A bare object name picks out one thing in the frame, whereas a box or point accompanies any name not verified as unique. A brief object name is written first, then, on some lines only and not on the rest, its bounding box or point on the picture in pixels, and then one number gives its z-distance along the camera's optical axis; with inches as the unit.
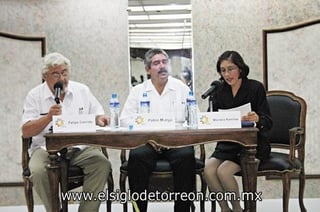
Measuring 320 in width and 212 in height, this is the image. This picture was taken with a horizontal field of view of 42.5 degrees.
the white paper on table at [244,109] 100.0
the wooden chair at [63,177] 102.7
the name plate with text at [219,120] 92.0
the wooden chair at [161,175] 101.6
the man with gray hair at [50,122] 102.2
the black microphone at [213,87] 99.5
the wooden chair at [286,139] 106.0
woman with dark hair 102.0
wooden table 89.6
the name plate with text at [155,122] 93.3
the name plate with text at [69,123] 93.0
